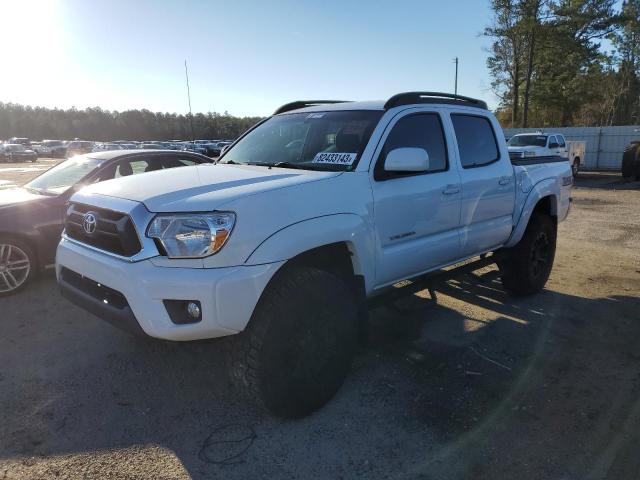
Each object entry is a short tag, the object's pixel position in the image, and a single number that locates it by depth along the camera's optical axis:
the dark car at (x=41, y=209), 5.35
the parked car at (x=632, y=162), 19.20
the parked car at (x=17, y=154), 39.53
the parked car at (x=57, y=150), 49.03
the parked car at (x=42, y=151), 49.36
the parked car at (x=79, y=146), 43.25
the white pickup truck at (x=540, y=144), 19.07
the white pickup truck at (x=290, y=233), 2.60
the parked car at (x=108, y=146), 37.03
